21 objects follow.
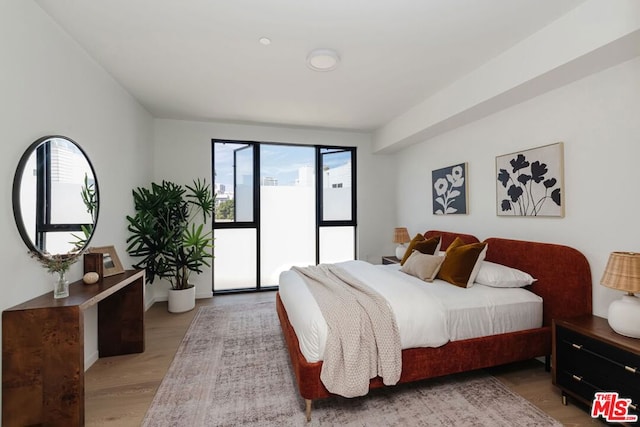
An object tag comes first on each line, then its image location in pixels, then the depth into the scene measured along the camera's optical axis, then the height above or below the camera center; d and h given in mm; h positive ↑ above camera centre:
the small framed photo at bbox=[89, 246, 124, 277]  2514 -428
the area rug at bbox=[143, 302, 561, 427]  1796 -1339
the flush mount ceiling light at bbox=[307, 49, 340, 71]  2424 +1405
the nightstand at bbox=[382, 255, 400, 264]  4266 -733
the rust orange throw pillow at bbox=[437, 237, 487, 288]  2529 -479
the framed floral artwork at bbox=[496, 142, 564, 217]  2410 +292
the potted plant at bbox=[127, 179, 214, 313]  3443 -310
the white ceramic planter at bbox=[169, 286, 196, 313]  3708 -1152
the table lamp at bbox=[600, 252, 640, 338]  1640 -449
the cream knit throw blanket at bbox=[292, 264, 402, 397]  1782 -880
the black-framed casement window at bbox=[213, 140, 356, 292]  4559 +91
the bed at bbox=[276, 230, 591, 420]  1905 -993
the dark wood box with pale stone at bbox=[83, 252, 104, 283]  2320 -400
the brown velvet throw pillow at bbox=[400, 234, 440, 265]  3294 -400
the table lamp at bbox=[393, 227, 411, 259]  4242 -386
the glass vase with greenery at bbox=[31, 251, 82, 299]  1832 -339
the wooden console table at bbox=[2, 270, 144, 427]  1578 -860
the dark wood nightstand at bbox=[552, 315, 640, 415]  1575 -933
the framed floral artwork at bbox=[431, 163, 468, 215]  3469 +315
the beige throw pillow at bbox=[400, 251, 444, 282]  2725 -540
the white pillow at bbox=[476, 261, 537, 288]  2453 -580
